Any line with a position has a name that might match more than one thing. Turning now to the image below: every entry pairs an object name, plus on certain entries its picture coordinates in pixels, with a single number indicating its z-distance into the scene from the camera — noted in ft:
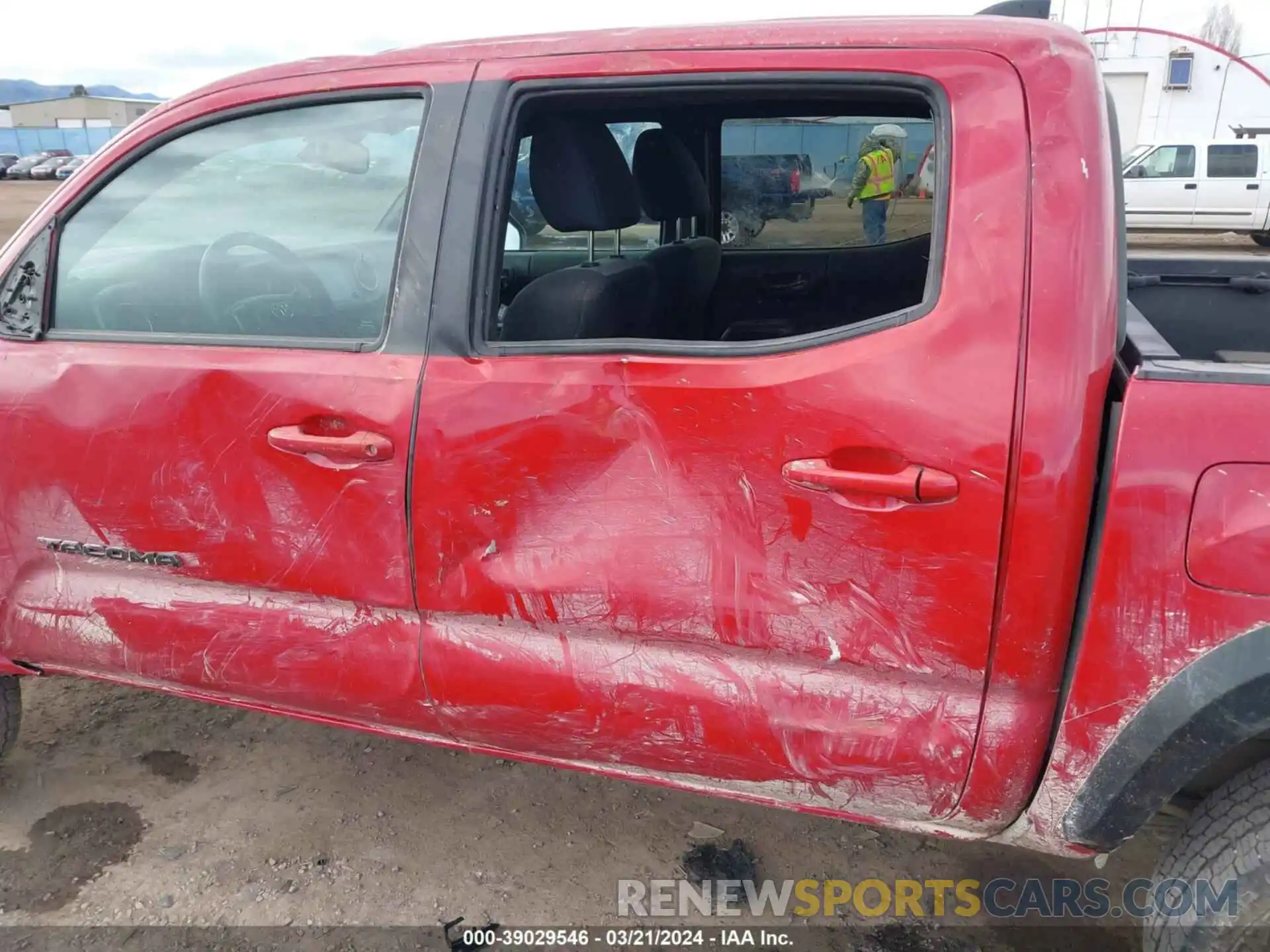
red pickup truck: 4.71
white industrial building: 68.54
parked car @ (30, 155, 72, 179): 116.57
